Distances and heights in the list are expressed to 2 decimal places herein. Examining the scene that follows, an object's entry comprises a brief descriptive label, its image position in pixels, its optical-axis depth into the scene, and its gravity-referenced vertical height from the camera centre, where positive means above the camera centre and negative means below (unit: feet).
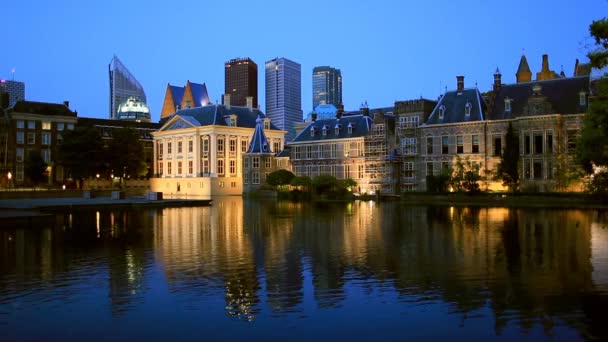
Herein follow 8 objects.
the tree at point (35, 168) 312.71 +13.53
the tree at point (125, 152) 339.57 +22.78
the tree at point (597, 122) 64.18 +10.75
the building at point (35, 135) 331.36 +33.20
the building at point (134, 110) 591.99 +80.82
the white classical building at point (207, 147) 357.20 +27.17
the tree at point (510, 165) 216.13 +7.92
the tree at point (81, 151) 306.96 +21.48
